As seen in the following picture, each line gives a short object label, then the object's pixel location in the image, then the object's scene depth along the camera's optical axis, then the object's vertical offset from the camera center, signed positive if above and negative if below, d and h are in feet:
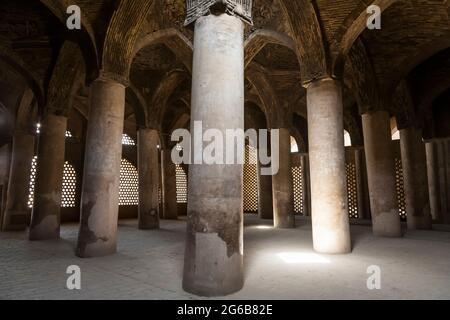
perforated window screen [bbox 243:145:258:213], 57.06 +3.59
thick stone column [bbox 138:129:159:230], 34.09 +2.22
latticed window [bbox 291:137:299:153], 54.70 +9.80
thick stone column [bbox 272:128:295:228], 34.37 +0.69
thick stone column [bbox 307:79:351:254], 20.04 +1.78
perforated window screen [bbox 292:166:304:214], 52.19 +1.81
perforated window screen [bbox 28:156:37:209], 41.71 +2.48
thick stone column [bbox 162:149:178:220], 45.58 +1.76
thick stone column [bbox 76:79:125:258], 19.24 +1.67
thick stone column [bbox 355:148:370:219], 44.65 +2.04
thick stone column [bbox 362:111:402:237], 26.81 +1.93
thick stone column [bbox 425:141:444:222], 38.32 +2.36
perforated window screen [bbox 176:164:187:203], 57.76 +3.16
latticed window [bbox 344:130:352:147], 50.78 +10.20
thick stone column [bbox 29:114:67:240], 26.30 +1.78
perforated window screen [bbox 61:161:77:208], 46.06 +2.18
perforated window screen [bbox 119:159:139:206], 51.65 +2.76
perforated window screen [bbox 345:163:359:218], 46.96 +1.55
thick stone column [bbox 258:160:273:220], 45.16 +0.49
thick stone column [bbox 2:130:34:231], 34.19 +1.89
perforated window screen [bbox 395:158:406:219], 43.62 +1.52
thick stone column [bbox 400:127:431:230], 32.42 +2.17
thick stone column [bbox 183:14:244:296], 11.10 +0.75
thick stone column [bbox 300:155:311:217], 49.90 +1.56
